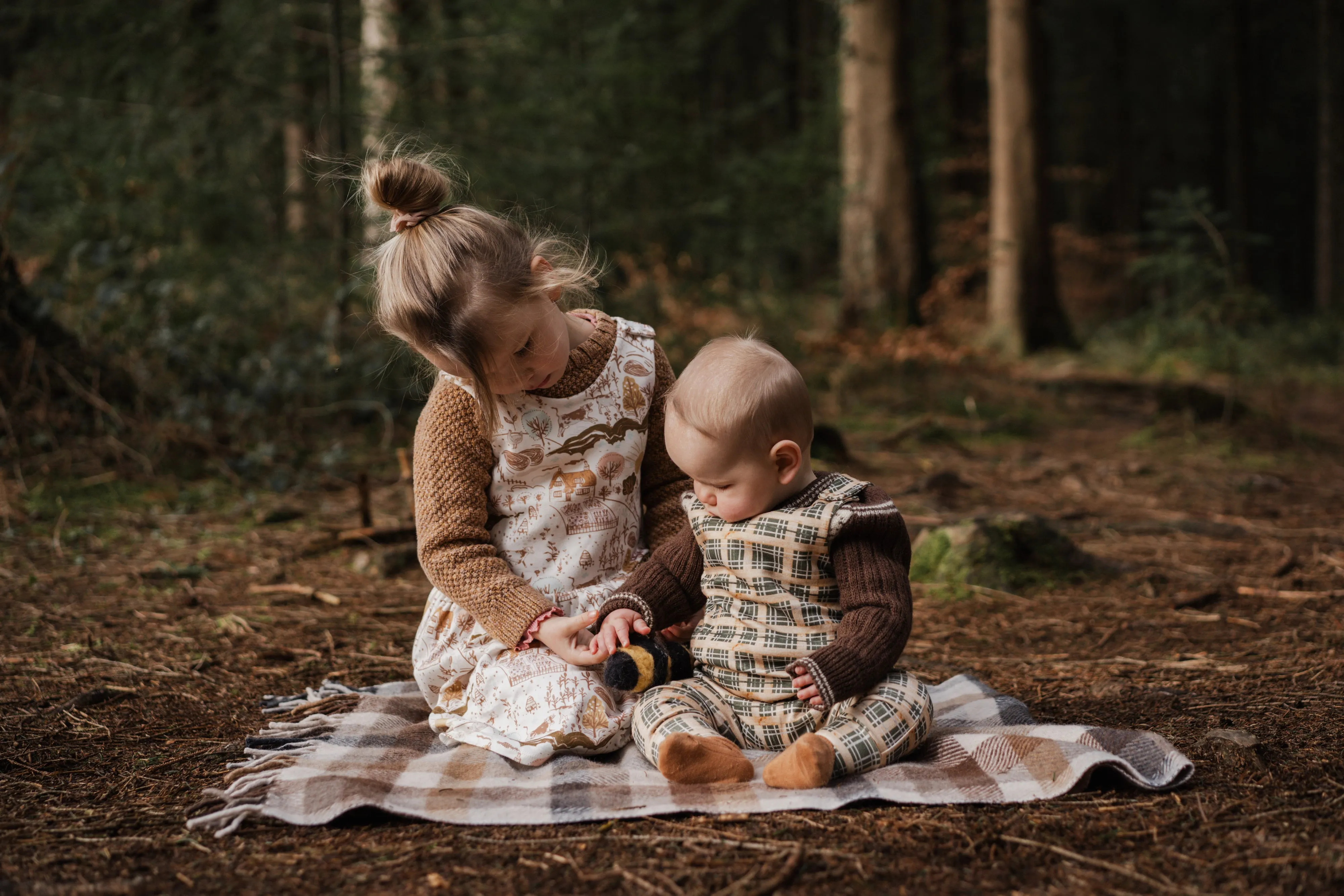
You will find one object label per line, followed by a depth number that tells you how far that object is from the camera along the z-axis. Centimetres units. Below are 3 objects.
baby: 202
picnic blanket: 192
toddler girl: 222
